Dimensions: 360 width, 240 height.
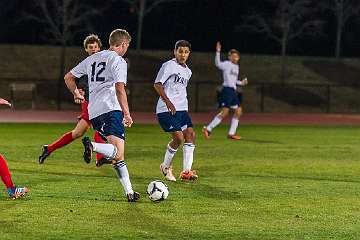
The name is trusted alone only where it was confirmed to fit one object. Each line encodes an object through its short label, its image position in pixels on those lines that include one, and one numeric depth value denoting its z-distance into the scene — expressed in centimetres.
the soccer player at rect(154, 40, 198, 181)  2428
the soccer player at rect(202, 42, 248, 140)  4194
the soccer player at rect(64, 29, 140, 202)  1966
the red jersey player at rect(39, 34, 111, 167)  2480
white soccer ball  1973
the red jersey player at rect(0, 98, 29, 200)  1944
